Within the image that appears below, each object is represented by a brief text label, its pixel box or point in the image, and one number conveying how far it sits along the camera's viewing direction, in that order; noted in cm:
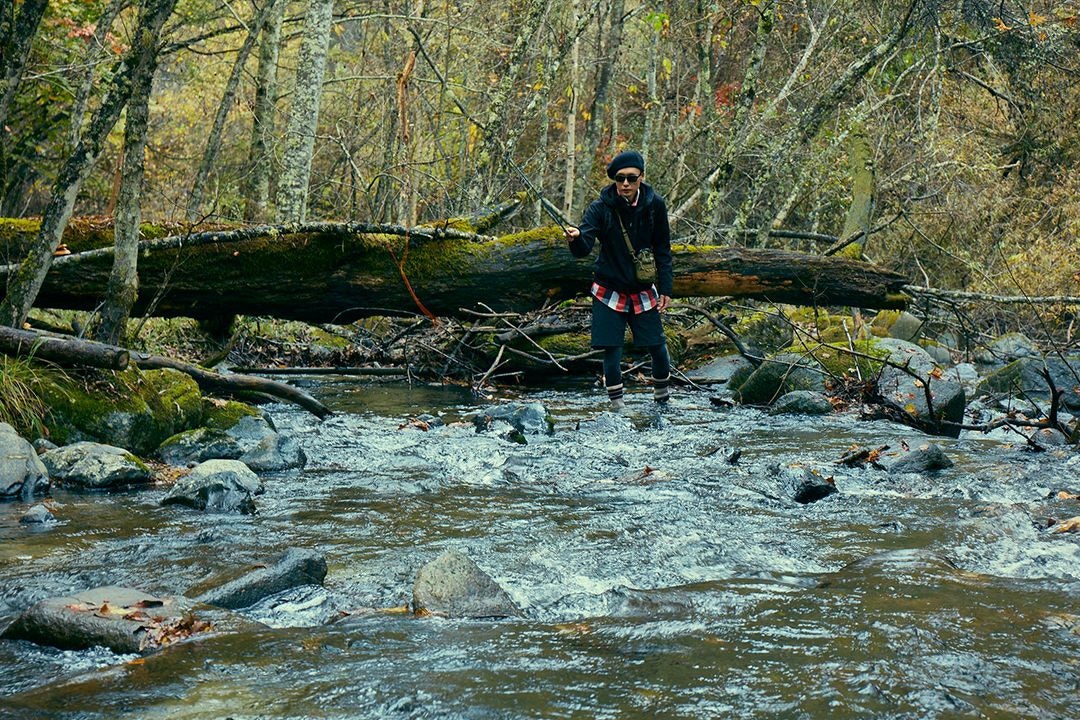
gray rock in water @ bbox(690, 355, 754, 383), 1280
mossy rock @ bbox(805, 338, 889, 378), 1106
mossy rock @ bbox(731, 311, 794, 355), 1484
